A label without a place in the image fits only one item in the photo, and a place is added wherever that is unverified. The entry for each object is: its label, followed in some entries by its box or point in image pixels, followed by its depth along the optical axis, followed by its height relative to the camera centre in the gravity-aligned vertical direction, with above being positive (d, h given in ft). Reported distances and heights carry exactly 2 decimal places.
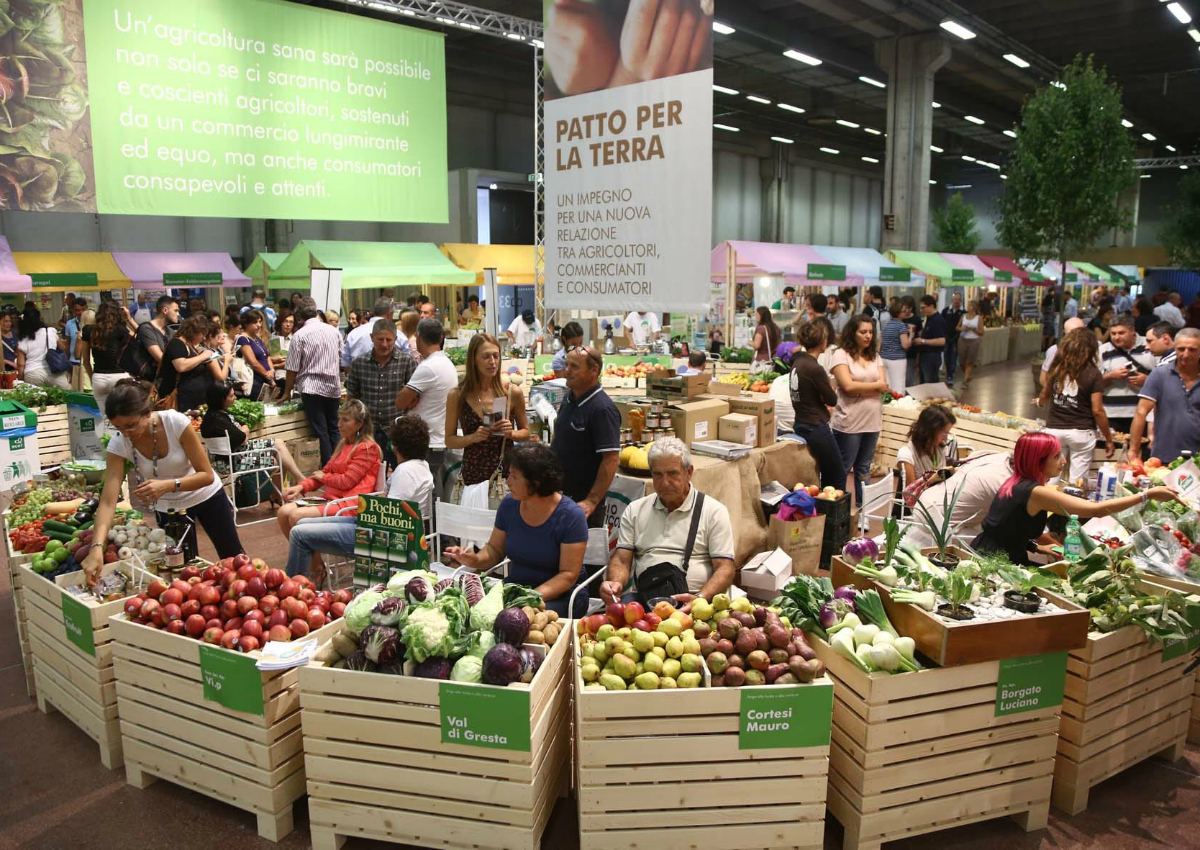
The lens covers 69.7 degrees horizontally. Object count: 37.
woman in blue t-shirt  11.61 -3.29
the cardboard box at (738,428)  17.07 -2.66
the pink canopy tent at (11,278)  39.56 +0.91
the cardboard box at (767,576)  14.23 -4.64
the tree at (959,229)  100.37 +7.39
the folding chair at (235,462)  21.48 -4.20
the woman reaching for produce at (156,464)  12.22 -2.49
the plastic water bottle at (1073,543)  12.23 -3.55
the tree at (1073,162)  43.91 +6.68
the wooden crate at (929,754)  9.06 -5.00
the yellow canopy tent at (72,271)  45.38 +1.55
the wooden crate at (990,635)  9.00 -3.63
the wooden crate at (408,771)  8.85 -4.93
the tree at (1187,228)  82.12 +6.05
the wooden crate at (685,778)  8.65 -4.88
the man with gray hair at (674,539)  11.91 -3.45
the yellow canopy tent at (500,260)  62.90 +2.61
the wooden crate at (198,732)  9.70 -5.04
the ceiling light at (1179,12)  53.06 +17.28
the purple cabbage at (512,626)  9.25 -3.53
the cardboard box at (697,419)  16.76 -2.44
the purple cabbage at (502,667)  8.78 -3.76
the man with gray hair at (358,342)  26.99 -1.44
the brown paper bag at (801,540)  16.43 -4.73
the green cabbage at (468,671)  8.87 -3.84
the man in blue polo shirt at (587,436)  13.92 -2.30
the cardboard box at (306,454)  25.98 -4.76
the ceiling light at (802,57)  60.39 +16.71
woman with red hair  12.03 -2.97
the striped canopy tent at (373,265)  52.75 +1.94
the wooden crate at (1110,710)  10.14 -5.06
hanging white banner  14.25 +2.48
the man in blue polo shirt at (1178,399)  16.99 -2.14
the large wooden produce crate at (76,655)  11.07 -4.82
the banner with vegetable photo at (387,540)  12.50 -3.57
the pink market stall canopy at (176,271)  53.67 +1.65
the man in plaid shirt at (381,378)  20.86 -1.98
